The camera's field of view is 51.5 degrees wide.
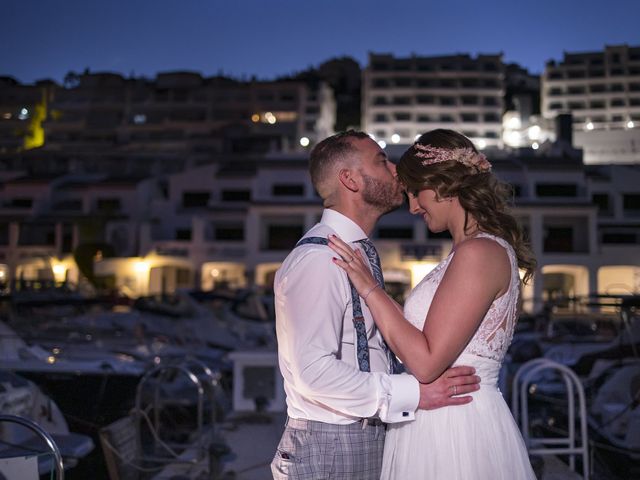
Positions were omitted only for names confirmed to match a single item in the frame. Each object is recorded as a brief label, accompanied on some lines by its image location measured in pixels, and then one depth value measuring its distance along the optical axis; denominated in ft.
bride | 8.04
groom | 7.87
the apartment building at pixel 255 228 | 115.24
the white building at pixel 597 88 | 225.56
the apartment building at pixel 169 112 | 204.54
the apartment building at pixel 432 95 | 222.07
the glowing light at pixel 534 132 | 201.81
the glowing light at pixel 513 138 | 213.66
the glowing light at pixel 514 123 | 215.49
